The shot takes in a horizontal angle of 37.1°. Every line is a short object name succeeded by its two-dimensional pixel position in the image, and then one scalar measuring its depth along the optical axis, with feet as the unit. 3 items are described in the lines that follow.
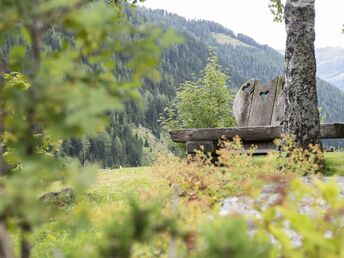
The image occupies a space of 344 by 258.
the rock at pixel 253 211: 12.57
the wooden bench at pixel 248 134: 29.55
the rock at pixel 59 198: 29.88
